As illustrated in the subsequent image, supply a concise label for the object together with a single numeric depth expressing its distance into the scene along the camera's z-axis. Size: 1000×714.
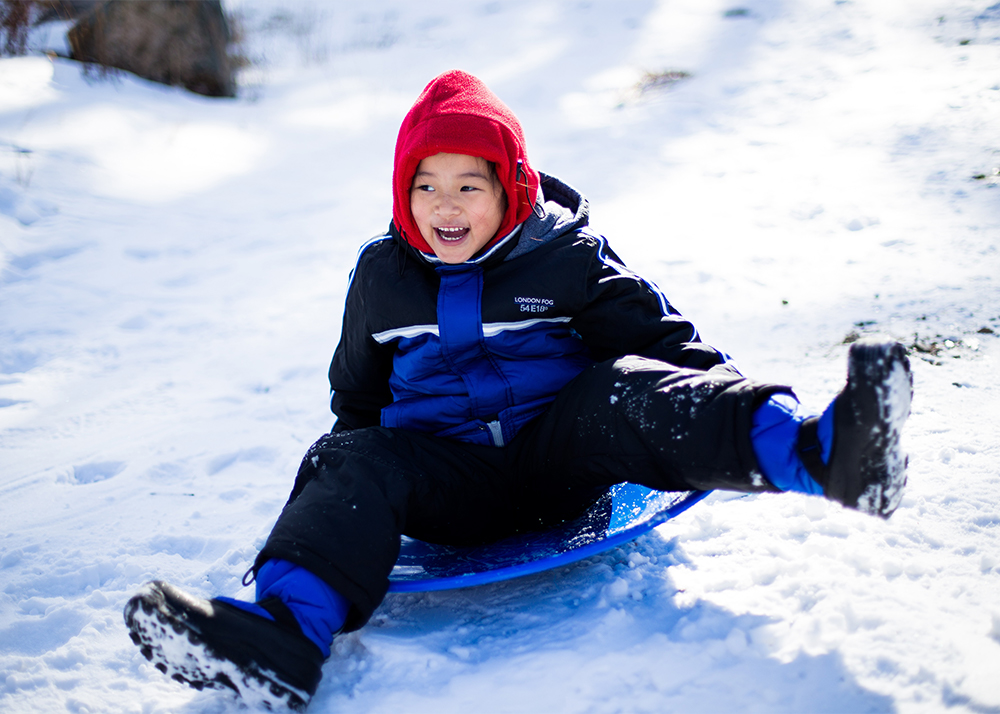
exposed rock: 5.22
